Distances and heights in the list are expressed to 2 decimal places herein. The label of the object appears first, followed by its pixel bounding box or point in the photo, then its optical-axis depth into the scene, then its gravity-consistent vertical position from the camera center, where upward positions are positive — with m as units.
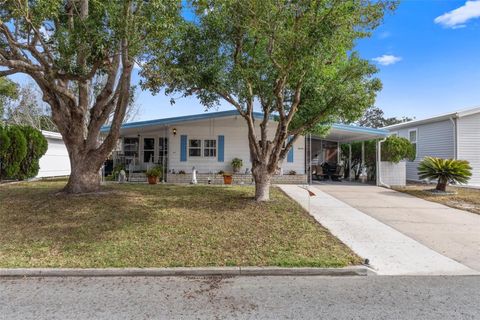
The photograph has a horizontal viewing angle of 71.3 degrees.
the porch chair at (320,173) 17.98 -0.32
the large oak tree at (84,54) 6.89 +2.56
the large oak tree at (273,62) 6.99 +2.54
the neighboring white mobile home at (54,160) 19.84 +0.33
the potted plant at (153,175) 14.38 -0.39
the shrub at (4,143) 13.90 +0.89
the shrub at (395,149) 15.20 +0.89
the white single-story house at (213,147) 15.51 +0.96
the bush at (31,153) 14.94 +0.53
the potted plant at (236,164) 15.84 +0.13
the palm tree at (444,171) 12.32 -0.07
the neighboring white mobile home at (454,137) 16.14 +1.59
